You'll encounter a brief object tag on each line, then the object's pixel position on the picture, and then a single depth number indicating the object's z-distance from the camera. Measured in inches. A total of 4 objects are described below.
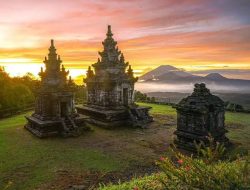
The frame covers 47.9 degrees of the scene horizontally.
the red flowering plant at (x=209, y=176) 217.0
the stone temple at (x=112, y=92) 1026.1
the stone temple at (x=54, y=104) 872.9
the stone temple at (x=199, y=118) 700.0
